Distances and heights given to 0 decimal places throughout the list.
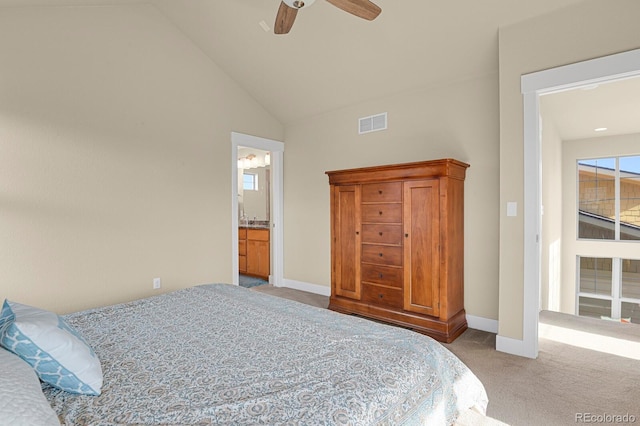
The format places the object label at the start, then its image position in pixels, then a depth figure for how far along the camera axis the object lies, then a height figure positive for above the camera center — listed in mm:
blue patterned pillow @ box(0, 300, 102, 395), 1048 -467
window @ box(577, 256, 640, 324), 5074 -1303
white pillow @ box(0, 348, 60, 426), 759 -470
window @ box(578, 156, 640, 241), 5156 +158
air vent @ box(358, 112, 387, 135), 3979 +1089
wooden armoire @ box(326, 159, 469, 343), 2979 -351
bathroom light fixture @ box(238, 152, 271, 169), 6604 +1035
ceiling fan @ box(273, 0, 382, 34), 2078 +1366
